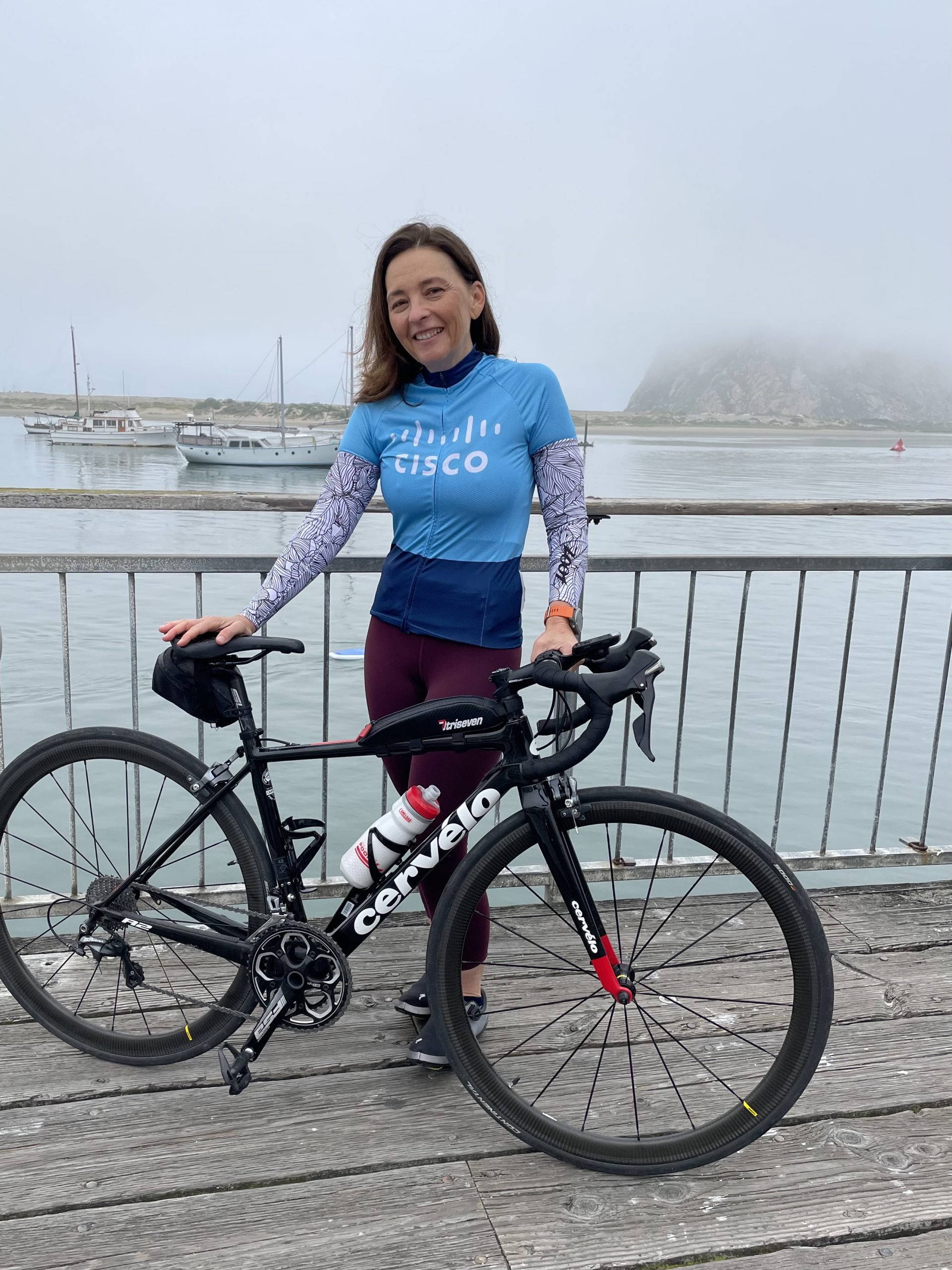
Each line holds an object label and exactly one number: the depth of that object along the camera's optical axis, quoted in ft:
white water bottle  6.59
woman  6.89
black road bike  6.04
